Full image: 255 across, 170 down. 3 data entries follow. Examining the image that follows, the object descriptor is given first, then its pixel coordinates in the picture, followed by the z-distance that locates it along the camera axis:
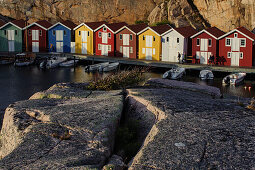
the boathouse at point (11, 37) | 66.75
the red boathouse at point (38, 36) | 66.62
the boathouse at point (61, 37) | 66.06
